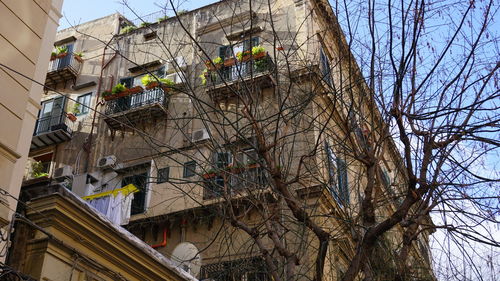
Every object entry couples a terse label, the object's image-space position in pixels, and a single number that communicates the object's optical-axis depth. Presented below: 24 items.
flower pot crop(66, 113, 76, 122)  20.61
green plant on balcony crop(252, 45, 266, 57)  16.52
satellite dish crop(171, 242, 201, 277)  15.95
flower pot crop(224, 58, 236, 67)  17.91
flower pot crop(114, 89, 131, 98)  19.94
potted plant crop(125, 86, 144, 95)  19.94
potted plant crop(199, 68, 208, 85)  18.47
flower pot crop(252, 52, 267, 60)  16.30
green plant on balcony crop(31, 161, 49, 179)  19.44
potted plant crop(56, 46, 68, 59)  22.52
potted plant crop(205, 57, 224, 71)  18.00
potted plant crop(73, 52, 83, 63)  22.58
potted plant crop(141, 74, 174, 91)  19.12
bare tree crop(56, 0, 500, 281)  7.33
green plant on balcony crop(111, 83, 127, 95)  20.00
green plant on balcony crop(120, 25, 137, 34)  22.75
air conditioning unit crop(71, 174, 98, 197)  18.25
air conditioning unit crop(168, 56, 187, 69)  20.23
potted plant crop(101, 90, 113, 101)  20.02
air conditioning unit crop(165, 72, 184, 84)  19.74
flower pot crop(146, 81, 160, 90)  18.92
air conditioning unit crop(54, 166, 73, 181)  19.00
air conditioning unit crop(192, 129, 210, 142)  17.48
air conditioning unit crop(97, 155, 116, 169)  18.81
